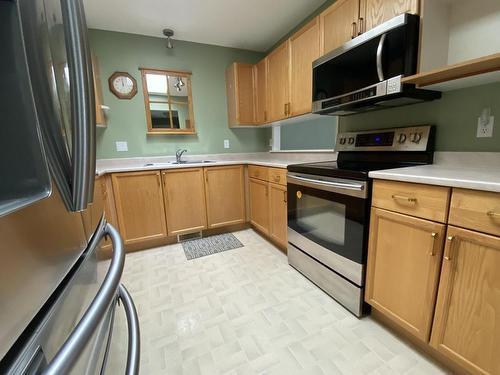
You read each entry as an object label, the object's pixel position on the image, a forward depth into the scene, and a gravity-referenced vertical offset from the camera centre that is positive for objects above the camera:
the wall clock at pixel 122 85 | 2.51 +0.73
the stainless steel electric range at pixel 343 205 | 1.31 -0.38
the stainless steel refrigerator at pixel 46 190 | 0.26 -0.06
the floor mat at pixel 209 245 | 2.33 -1.05
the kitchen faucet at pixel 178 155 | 2.83 -0.07
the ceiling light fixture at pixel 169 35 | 2.49 +1.29
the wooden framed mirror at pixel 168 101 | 2.68 +0.59
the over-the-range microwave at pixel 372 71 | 1.21 +0.46
